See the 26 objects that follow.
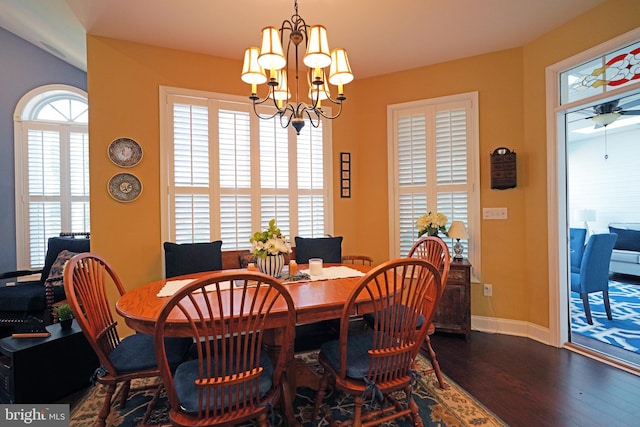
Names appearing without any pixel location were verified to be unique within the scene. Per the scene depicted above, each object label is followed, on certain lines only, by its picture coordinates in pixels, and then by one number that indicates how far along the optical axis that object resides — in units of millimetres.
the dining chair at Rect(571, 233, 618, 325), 3197
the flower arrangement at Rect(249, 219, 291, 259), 2102
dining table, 1461
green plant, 2223
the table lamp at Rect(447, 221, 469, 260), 3113
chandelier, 1788
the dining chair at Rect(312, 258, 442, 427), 1452
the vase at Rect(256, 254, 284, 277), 2117
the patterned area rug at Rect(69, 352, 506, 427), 1839
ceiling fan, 3203
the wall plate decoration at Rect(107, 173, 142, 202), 2898
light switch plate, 3188
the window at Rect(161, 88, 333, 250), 3111
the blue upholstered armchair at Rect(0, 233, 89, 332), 2945
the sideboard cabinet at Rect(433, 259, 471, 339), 2971
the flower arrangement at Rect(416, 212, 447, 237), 3158
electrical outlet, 3257
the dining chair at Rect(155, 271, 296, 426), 1212
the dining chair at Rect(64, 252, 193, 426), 1520
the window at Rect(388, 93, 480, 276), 3299
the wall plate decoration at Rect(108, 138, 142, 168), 2898
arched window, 4098
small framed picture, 3760
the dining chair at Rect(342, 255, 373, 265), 3363
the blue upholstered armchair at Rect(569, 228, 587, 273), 4167
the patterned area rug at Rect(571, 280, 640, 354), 2920
